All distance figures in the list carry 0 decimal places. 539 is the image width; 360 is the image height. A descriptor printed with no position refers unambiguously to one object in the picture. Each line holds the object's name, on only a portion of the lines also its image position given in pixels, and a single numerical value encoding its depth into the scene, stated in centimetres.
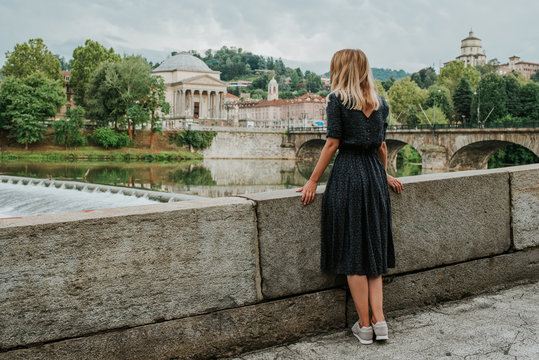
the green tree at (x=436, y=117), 6848
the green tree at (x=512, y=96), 6419
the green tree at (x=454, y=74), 8656
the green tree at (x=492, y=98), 6281
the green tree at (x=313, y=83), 17788
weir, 1690
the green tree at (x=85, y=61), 5941
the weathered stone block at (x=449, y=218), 354
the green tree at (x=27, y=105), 4616
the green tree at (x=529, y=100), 6334
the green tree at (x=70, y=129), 4897
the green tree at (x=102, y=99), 5203
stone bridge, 3888
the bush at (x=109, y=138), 5112
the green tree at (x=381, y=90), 7288
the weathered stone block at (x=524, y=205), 405
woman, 304
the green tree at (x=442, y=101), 7444
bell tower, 12075
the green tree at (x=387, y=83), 12712
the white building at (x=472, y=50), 14250
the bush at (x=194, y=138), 6112
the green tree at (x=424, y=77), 14308
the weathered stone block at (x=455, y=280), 357
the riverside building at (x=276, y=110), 9819
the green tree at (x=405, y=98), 7912
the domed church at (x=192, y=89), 8519
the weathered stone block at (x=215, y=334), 259
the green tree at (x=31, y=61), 5703
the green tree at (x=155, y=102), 5372
